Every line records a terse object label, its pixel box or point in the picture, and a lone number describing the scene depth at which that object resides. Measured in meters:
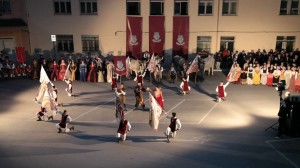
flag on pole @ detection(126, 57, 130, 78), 25.58
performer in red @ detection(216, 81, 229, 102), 20.16
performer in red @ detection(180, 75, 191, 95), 21.53
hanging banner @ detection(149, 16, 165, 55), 30.52
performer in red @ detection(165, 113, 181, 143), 14.02
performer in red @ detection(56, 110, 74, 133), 15.20
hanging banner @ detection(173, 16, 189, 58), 30.45
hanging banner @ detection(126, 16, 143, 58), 30.55
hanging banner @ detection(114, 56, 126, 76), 21.69
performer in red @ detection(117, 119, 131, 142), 14.07
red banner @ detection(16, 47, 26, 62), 26.82
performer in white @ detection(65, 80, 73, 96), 21.11
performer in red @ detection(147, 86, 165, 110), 17.12
